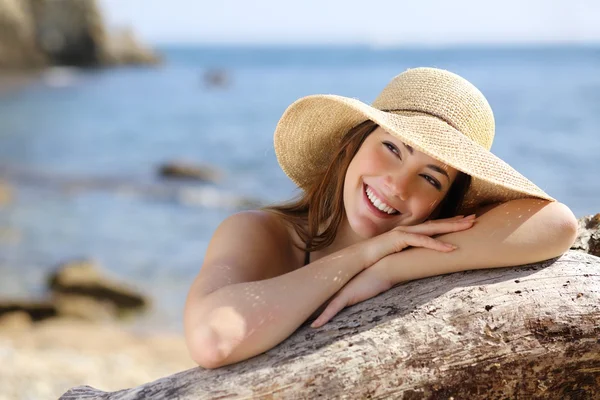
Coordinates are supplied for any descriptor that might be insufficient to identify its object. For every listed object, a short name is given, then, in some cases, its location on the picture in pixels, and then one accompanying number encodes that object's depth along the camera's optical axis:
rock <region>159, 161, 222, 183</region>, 13.88
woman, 2.15
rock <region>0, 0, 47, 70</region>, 35.66
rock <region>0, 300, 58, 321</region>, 6.90
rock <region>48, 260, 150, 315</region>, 7.14
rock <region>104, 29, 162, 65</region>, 46.16
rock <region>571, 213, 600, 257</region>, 2.69
